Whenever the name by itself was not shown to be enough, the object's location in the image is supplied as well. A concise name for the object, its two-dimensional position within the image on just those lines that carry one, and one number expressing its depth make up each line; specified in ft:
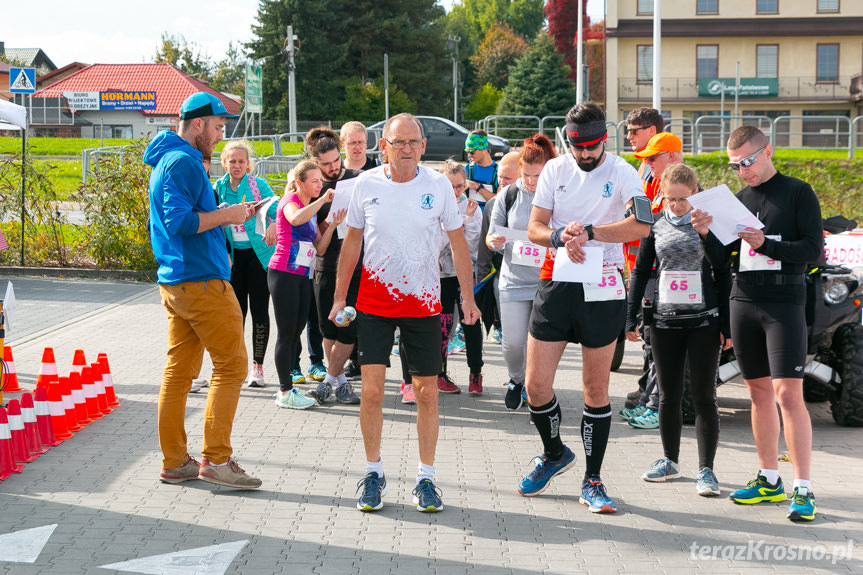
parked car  112.78
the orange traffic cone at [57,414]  22.74
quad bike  23.29
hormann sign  249.75
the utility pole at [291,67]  106.01
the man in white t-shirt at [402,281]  18.07
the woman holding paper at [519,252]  24.64
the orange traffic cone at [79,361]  24.63
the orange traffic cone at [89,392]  24.59
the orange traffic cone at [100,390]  25.03
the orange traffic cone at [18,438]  20.44
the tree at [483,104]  223.10
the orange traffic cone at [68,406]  23.24
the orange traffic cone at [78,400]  23.68
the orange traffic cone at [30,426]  21.21
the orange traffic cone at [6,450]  19.83
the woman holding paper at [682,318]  19.08
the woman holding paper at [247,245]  27.35
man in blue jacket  18.63
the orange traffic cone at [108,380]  25.76
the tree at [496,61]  273.95
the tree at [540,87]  178.09
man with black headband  17.53
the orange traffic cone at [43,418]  22.09
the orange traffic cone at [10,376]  26.14
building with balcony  179.52
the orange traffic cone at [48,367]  23.83
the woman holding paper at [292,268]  25.94
